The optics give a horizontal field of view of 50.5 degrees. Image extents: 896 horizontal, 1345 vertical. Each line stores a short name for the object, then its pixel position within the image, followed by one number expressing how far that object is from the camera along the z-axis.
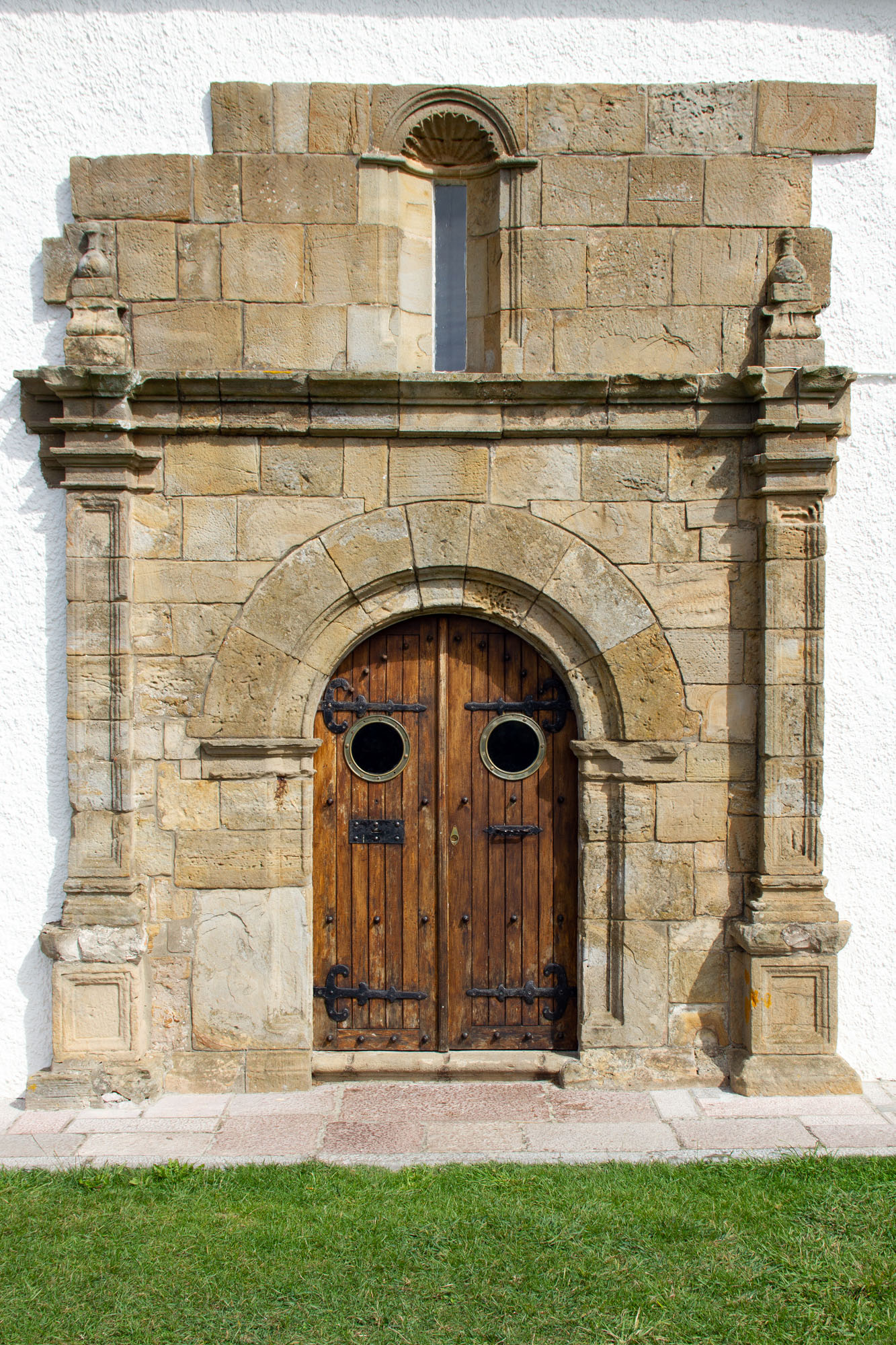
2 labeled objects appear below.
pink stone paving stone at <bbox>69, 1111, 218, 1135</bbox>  3.95
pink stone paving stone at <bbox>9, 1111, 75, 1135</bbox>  3.97
